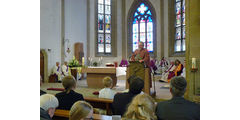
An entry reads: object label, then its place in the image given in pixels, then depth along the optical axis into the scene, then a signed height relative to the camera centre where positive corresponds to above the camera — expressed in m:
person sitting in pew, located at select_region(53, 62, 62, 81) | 11.70 -0.77
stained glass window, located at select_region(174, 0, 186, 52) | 13.52 +2.05
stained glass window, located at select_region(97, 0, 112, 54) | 15.20 +2.24
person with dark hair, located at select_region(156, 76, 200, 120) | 2.08 -0.51
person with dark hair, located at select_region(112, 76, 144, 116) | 3.00 -0.55
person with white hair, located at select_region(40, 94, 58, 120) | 2.55 -0.55
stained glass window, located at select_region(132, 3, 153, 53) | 15.24 +2.27
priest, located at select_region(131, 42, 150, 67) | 6.42 +0.08
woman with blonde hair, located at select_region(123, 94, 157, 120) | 1.84 -0.46
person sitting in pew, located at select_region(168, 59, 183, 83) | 9.22 -0.54
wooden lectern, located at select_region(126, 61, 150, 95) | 6.06 -0.39
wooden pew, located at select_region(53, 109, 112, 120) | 2.54 -0.73
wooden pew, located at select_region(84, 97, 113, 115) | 4.02 -0.94
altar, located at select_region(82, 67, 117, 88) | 8.38 -0.69
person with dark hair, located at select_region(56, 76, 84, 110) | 3.25 -0.58
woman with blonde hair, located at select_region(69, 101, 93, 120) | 1.95 -0.50
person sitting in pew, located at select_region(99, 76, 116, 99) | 4.46 -0.73
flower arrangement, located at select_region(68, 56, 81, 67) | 9.34 -0.26
